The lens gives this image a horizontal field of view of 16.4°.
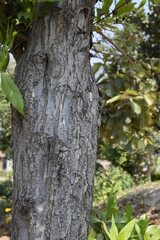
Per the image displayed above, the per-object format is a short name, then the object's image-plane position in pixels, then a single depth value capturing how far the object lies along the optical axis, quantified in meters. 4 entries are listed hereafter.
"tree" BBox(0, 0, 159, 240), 1.38
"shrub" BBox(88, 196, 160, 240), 1.41
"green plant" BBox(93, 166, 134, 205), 7.77
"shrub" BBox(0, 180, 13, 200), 7.97
